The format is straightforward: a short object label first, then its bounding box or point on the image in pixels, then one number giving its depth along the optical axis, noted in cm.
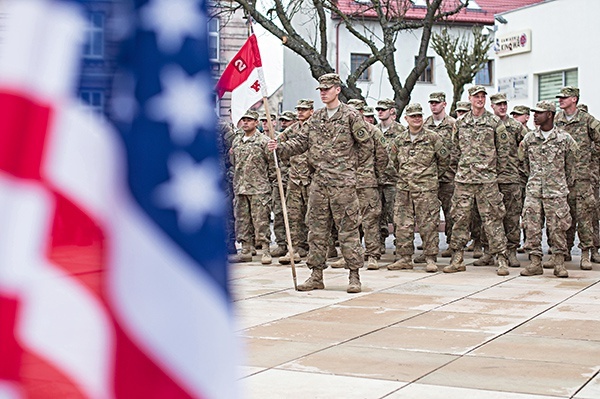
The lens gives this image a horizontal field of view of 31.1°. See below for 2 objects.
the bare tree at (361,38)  2242
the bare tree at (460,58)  3934
